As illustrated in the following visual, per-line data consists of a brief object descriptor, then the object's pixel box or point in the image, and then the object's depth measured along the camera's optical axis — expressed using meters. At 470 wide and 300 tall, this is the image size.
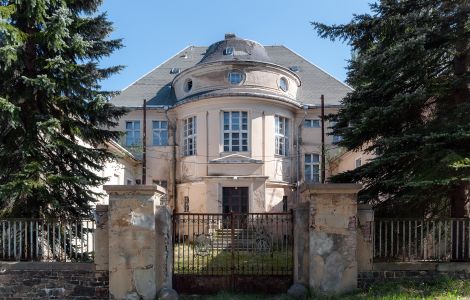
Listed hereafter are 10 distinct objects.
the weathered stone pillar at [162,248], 8.58
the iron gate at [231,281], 9.07
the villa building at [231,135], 21.33
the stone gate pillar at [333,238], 8.24
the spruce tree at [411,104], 8.48
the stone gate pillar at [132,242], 8.27
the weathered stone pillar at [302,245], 8.63
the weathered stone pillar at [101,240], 8.47
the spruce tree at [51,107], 9.30
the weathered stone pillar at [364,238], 8.39
